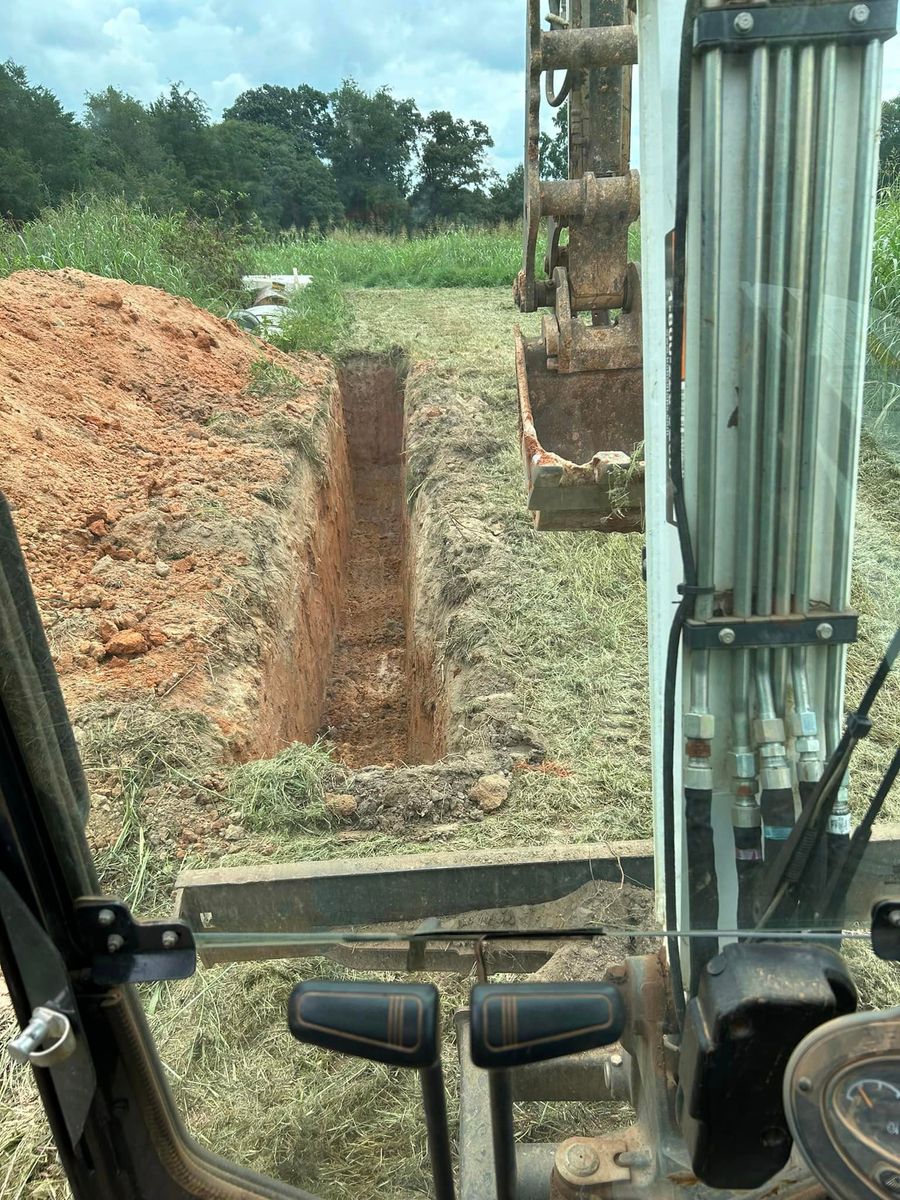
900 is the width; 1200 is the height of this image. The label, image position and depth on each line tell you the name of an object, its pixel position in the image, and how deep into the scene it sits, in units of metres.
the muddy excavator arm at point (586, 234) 3.12
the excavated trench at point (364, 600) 7.00
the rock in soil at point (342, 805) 4.05
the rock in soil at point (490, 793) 4.00
